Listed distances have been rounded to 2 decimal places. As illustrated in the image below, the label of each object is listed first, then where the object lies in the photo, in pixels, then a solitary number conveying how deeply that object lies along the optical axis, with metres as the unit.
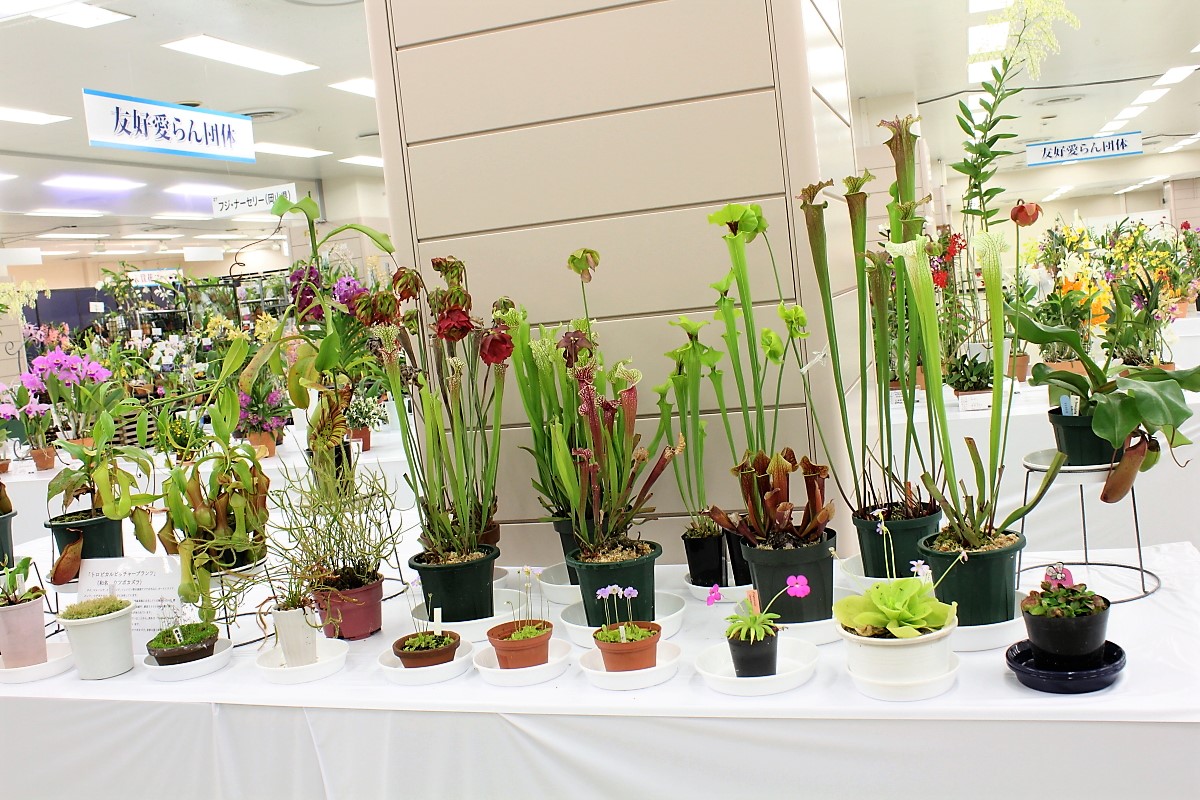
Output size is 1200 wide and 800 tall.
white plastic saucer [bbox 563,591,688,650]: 1.50
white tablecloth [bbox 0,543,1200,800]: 1.10
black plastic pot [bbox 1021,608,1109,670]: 1.14
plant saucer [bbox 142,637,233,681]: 1.49
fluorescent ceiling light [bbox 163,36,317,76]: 5.91
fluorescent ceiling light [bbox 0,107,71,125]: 7.07
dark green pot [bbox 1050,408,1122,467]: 1.51
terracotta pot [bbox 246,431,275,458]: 3.94
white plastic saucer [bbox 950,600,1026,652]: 1.29
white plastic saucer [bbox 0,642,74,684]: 1.55
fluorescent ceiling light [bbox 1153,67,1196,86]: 9.77
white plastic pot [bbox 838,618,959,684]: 1.15
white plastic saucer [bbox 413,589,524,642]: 1.58
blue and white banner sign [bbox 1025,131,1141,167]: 9.73
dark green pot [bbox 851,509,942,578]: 1.46
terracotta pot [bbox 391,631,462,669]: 1.40
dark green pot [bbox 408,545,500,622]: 1.60
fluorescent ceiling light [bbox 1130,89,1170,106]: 10.95
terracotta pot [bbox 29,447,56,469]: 4.31
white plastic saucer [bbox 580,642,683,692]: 1.31
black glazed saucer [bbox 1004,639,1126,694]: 1.12
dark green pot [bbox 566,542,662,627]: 1.48
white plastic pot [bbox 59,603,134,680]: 1.51
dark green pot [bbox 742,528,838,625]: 1.41
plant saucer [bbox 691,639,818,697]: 1.24
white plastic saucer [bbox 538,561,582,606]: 1.70
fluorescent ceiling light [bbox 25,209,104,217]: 11.45
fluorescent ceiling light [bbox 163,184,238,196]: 10.84
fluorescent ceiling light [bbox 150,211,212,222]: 12.66
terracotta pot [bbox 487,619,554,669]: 1.37
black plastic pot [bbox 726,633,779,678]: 1.24
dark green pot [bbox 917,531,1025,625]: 1.30
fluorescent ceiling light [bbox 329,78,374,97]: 7.31
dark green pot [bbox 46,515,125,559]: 1.92
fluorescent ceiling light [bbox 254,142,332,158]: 9.52
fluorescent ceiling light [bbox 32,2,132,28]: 4.97
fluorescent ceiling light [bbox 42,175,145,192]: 9.75
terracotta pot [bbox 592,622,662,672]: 1.32
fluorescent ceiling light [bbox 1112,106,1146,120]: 12.09
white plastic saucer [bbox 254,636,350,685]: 1.44
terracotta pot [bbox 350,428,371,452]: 3.83
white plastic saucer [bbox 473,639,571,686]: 1.36
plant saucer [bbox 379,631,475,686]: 1.39
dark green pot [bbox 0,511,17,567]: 2.10
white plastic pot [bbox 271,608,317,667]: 1.47
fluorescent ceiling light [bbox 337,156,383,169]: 10.80
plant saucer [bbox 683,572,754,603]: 1.62
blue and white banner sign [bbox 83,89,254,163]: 4.41
